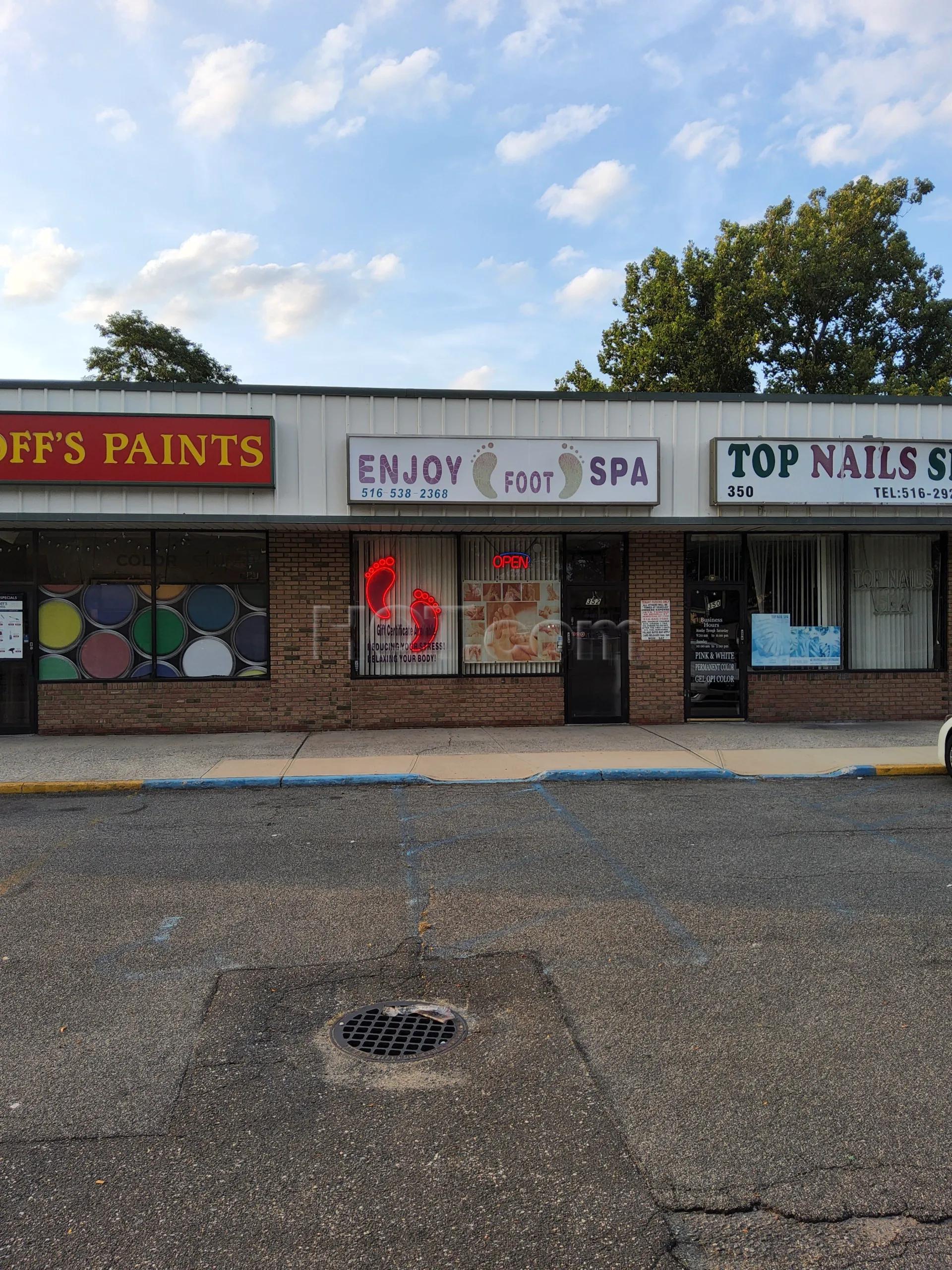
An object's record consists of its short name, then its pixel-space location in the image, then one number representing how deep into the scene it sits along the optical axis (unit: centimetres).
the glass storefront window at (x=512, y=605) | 1412
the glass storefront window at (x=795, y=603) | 1443
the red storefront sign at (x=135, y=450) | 1233
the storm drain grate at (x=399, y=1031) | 400
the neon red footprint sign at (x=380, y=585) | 1395
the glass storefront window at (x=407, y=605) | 1393
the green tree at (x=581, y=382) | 3381
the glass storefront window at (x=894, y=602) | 1471
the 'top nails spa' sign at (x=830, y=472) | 1323
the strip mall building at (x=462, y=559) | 1261
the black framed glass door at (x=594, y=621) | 1417
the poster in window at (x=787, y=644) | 1441
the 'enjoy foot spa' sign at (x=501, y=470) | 1270
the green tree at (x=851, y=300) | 3081
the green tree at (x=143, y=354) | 3484
